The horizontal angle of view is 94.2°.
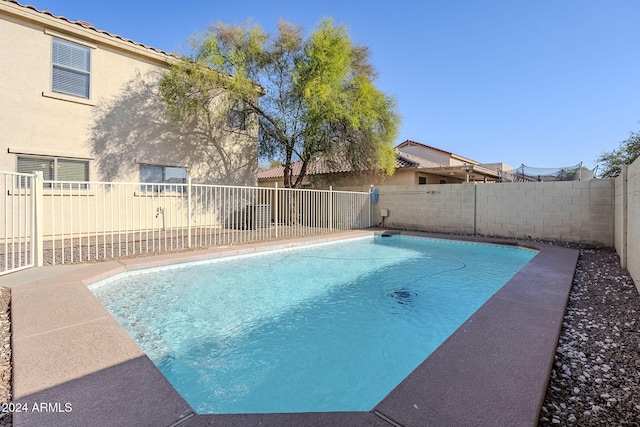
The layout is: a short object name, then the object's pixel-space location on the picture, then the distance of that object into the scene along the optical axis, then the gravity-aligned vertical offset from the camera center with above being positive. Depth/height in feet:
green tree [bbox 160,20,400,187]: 30.22 +12.28
